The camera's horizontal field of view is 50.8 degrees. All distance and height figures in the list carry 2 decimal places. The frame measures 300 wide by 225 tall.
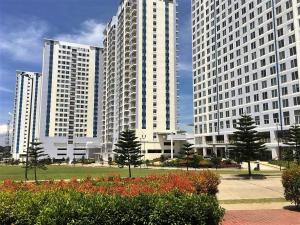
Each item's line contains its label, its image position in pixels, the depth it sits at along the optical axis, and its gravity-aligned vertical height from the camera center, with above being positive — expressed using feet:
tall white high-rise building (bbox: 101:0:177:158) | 332.60 +85.77
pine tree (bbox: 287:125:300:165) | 161.58 +6.20
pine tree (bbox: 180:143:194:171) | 181.47 +2.13
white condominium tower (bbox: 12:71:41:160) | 595.47 +83.80
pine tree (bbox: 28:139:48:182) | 135.02 -1.96
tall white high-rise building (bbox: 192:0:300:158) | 206.08 +65.95
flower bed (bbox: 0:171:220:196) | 35.69 -4.15
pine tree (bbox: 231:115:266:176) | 126.62 +2.88
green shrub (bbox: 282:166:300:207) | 50.76 -5.13
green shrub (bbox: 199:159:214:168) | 203.90 -7.39
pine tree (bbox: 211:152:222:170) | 192.97 -5.26
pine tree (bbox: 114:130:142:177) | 149.69 +1.53
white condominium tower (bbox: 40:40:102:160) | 481.87 +88.80
